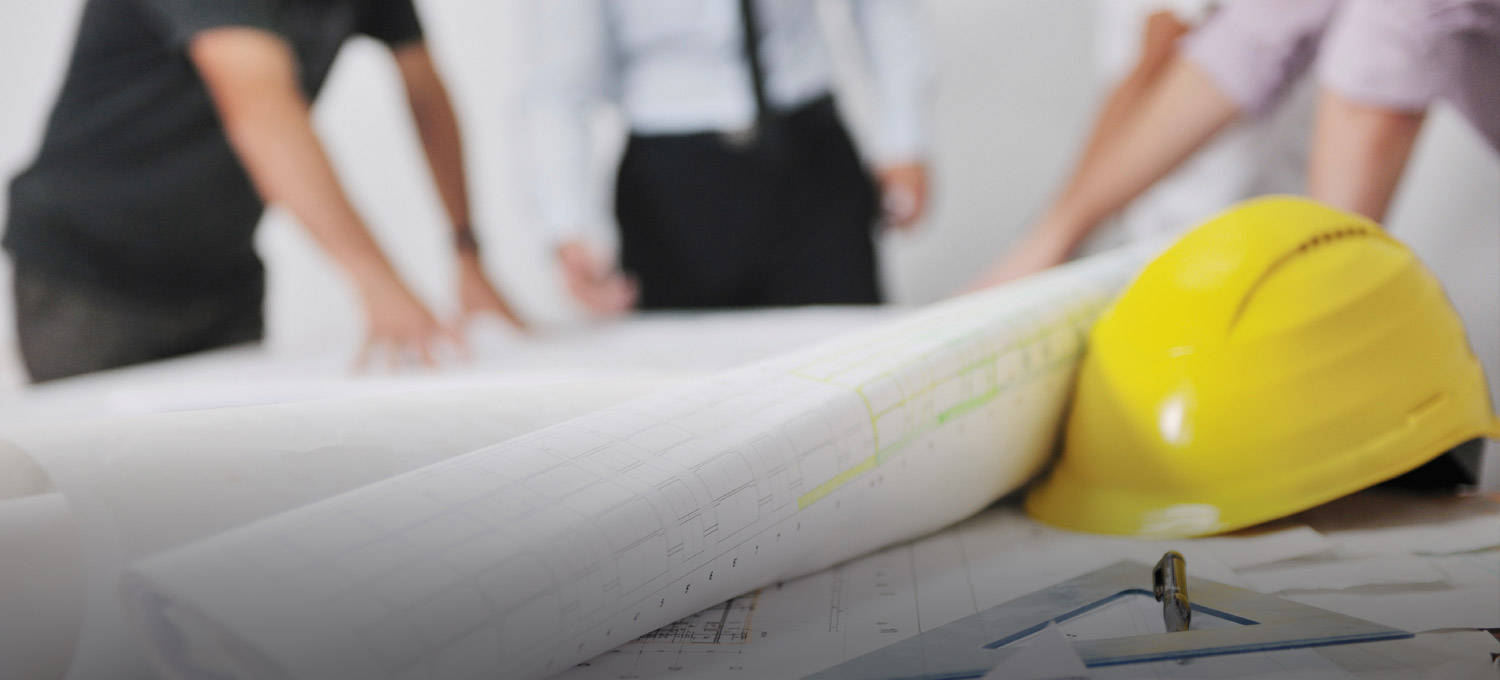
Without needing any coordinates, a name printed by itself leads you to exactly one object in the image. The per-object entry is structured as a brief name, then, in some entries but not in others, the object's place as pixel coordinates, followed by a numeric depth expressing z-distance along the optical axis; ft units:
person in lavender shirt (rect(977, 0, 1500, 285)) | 3.33
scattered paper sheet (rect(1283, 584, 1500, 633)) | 1.75
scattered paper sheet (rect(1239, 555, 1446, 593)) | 1.96
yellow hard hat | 2.25
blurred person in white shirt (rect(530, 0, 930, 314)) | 5.36
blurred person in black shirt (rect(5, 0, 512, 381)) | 4.30
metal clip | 1.77
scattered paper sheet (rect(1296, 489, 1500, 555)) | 2.17
